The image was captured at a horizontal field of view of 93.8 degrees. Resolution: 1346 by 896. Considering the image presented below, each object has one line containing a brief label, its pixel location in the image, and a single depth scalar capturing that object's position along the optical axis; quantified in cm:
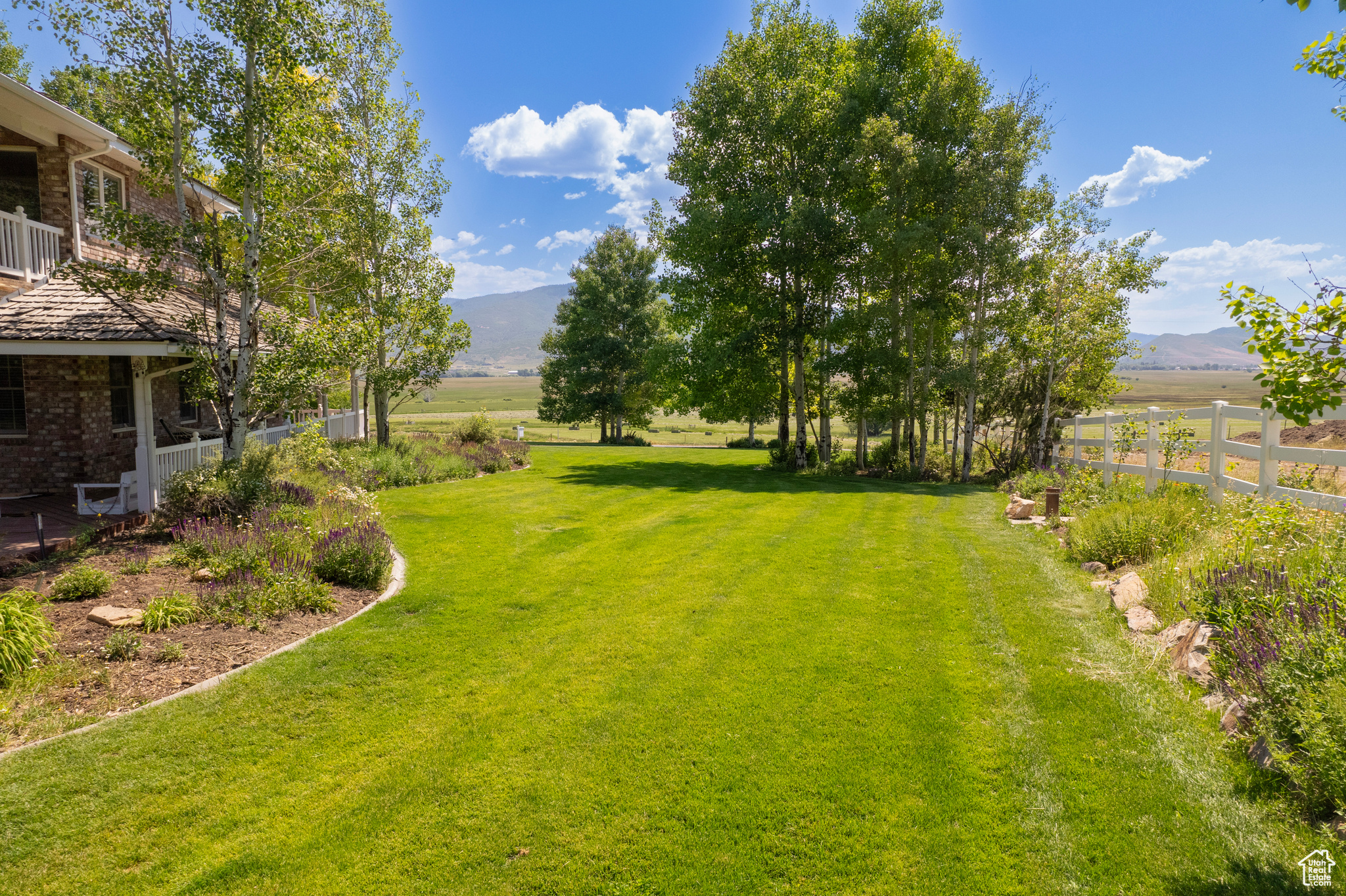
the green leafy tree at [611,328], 3647
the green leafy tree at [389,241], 1747
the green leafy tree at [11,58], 2175
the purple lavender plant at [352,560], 759
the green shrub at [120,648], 535
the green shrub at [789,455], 2188
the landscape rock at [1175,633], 545
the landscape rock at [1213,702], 452
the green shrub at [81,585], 642
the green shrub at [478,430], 2091
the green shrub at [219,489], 883
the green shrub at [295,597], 655
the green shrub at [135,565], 720
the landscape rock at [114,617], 588
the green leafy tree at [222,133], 885
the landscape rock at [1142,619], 595
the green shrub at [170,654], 543
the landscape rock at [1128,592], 650
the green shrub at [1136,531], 770
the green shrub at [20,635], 489
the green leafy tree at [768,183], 1923
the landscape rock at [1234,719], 421
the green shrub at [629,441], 3731
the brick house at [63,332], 978
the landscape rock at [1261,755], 384
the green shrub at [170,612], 592
